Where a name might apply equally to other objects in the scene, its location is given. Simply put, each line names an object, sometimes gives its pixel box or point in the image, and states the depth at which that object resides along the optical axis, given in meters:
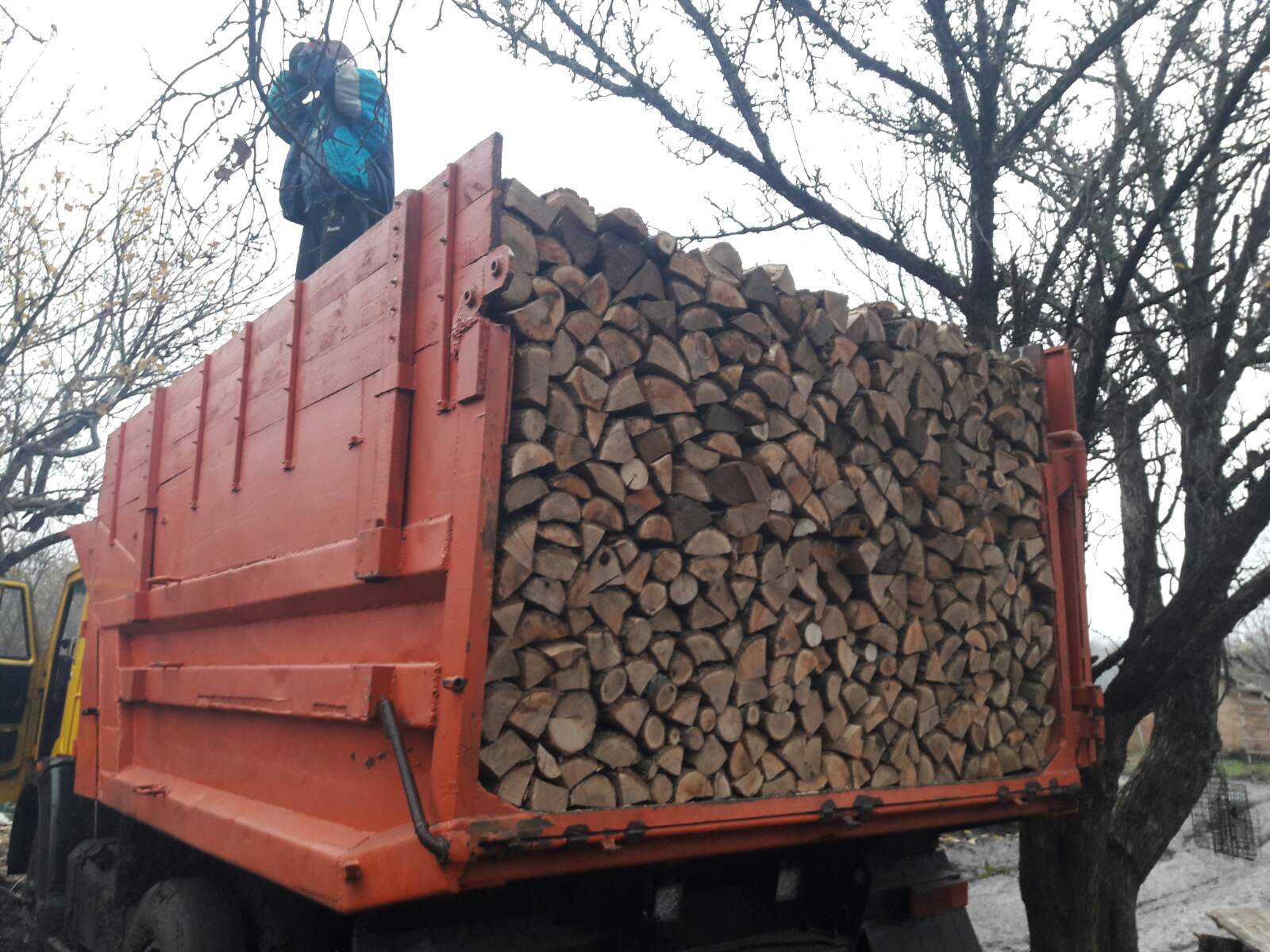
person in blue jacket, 4.86
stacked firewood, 2.69
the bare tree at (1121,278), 5.01
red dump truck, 2.60
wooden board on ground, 5.32
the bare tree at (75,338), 11.00
